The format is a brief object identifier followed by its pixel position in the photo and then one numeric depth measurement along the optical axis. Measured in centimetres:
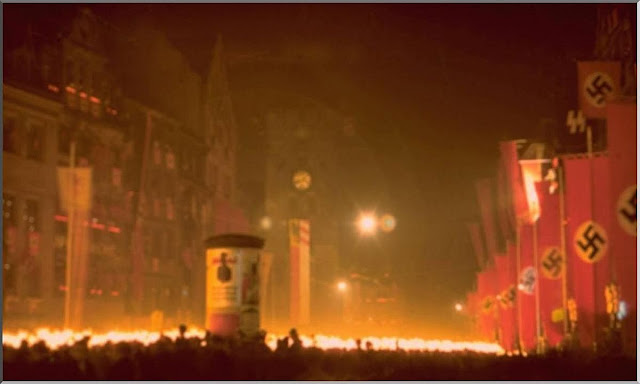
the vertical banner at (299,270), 5131
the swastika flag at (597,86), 3089
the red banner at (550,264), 3772
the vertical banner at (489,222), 5656
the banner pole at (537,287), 4057
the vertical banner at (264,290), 6479
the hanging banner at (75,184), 4084
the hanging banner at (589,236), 2981
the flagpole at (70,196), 4068
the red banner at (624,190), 2448
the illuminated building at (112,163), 5178
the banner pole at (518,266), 4547
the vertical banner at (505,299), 5522
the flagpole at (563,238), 3653
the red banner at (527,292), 4209
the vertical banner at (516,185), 4029
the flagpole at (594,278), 3027
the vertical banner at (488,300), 7044
